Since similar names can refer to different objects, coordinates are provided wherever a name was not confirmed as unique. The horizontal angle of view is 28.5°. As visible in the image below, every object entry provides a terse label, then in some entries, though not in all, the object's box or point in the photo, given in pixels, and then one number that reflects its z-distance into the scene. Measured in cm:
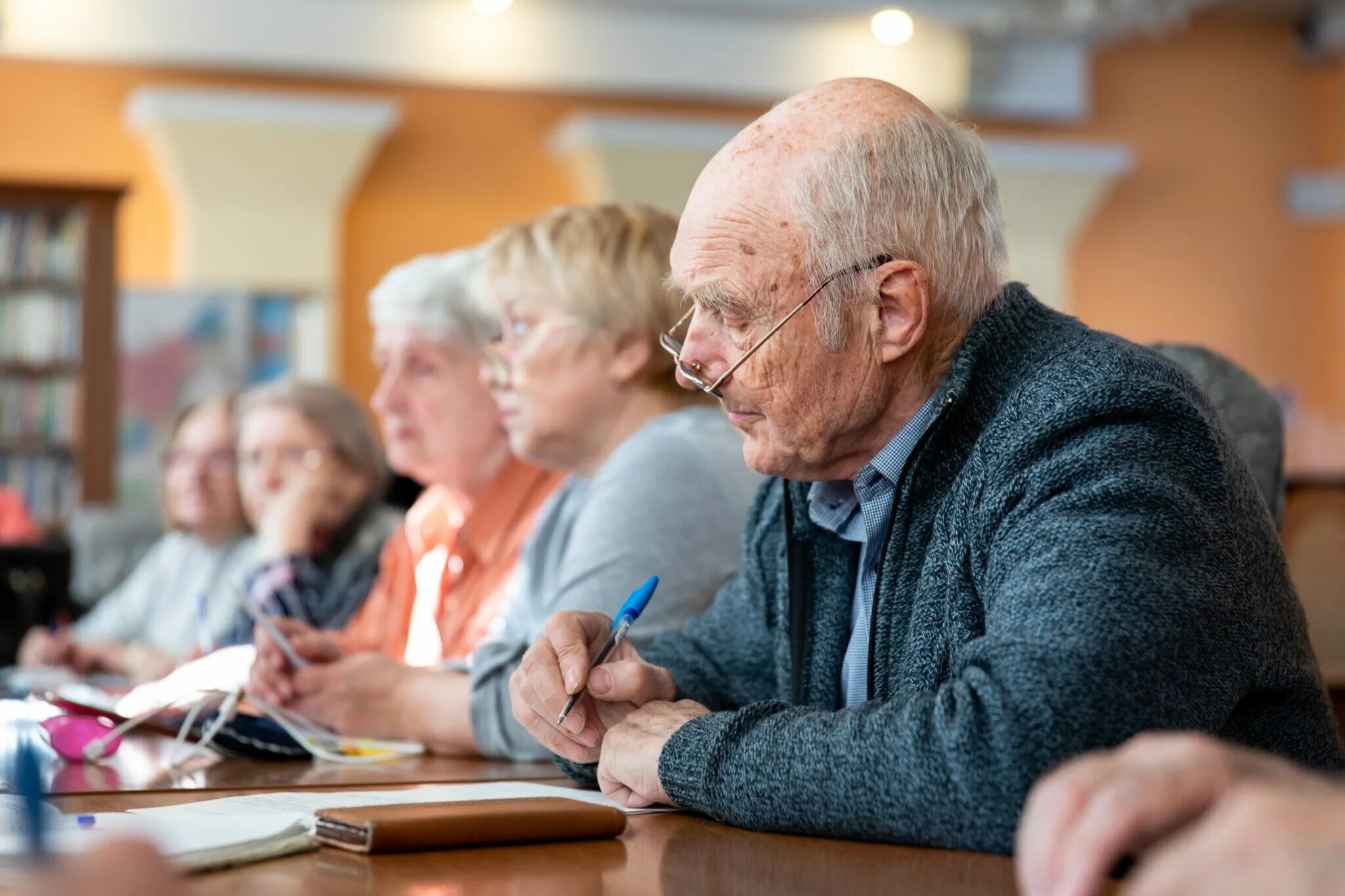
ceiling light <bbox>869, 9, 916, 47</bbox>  740
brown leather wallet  130
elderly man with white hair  130
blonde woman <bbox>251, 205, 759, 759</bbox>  177
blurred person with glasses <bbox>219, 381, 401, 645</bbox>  267
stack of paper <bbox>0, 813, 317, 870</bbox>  125
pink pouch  169
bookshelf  634
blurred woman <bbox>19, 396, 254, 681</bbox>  330
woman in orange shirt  227
